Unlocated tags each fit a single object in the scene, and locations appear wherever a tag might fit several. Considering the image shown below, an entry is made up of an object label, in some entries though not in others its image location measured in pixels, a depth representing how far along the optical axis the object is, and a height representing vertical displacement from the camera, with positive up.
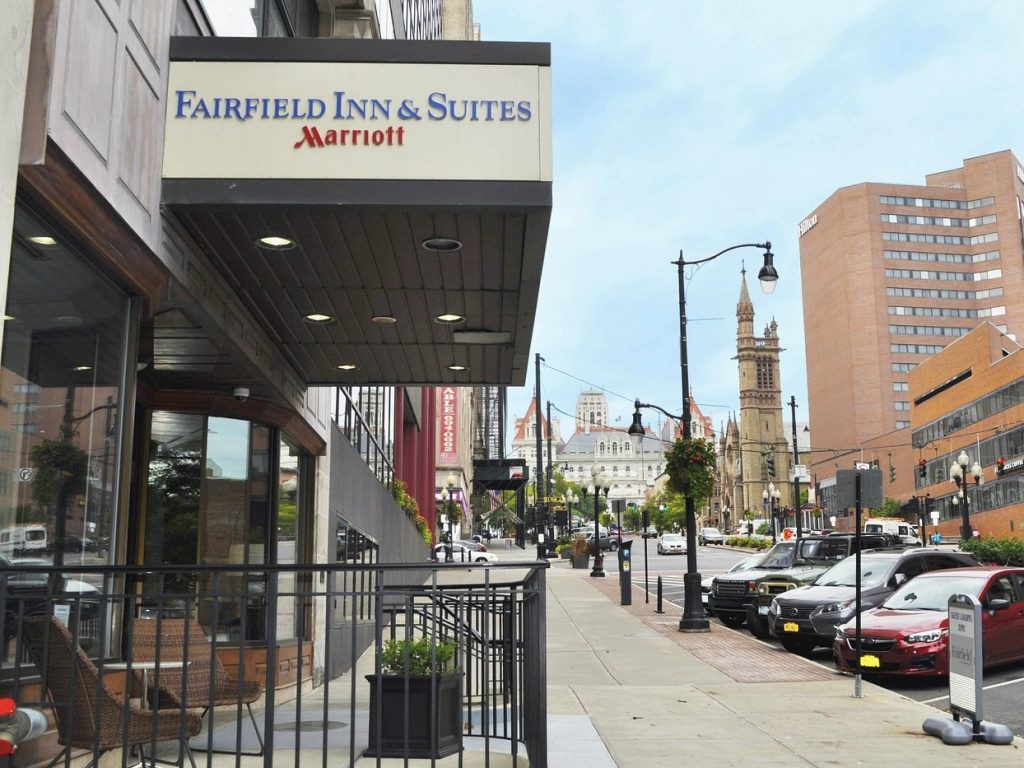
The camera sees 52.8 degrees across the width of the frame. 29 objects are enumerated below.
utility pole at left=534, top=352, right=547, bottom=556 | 50.78 +2.03
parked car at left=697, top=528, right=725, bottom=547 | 80.50 -0.02
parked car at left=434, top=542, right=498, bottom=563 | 49.91 -0.77
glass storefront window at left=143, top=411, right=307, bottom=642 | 11.36 +0.36
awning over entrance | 7.46 +2.83
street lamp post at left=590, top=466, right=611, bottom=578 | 40.22 +1.42
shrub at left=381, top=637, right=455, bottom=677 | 7.51 -0.87
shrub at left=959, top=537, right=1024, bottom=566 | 31.53 -0.42
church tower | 159.88 +22.29
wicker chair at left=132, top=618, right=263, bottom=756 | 7.39 -1.00
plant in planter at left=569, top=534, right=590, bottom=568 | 47.50 -0.71
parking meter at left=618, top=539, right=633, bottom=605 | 26.45 -1.15
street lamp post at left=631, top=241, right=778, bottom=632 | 20.38 +0.85
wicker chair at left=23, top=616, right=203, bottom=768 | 5.67 -0.92
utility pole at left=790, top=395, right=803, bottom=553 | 51.45 +4.77
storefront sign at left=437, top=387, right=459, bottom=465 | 61.94 +6.55
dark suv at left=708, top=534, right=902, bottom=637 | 20.06 -0.82
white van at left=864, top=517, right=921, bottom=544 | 49.28 +0.53
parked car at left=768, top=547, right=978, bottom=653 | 16.53 -0.94
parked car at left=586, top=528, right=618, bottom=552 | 66.38 -0.28
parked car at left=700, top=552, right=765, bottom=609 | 24.75 -0.71
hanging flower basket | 22.16 +1.47
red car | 13.52 -1.19
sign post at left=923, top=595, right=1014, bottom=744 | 9.48 -1.40
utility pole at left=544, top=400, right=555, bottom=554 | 62.17 +0.30
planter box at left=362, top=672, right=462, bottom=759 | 7.02 -1.24
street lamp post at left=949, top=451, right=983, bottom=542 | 38.94 +2.47
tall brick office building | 124.38 +31.90
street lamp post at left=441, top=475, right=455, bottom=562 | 40.68 +1.59
